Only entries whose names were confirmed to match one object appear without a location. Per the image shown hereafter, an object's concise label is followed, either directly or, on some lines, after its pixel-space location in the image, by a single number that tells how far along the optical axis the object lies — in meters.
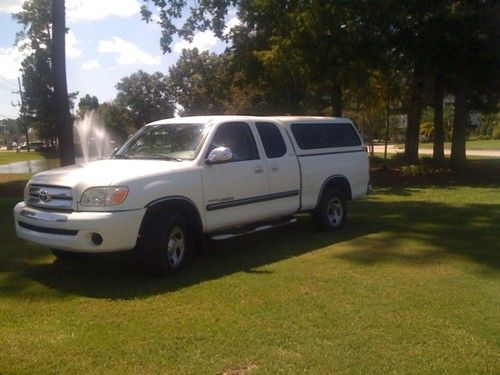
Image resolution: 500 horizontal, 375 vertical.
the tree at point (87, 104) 75.64
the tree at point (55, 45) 14.38
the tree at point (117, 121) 70.06
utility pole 60.91
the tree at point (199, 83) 38.50
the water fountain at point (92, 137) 48.95
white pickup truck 6.33
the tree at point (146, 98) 69.50
